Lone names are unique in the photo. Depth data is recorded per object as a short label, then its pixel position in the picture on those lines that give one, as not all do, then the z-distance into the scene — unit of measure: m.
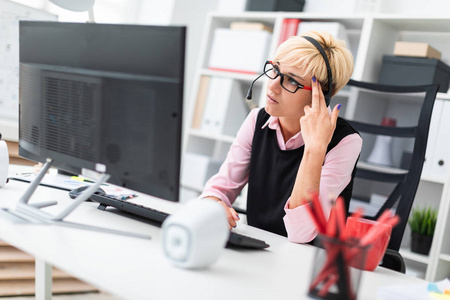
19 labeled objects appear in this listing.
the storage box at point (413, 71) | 2.44
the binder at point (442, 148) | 2.35
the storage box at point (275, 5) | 3.06
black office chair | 1.59
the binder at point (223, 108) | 3.12
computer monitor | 0.94
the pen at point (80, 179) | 1.63
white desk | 0.76
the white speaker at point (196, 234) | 0.83
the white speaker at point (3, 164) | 1.33
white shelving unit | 2.27
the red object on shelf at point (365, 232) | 1.05
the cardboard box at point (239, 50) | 3.01
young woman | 1.34
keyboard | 1.06
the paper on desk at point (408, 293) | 0.81
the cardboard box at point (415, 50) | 2.47
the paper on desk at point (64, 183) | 1.49
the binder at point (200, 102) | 3.23
